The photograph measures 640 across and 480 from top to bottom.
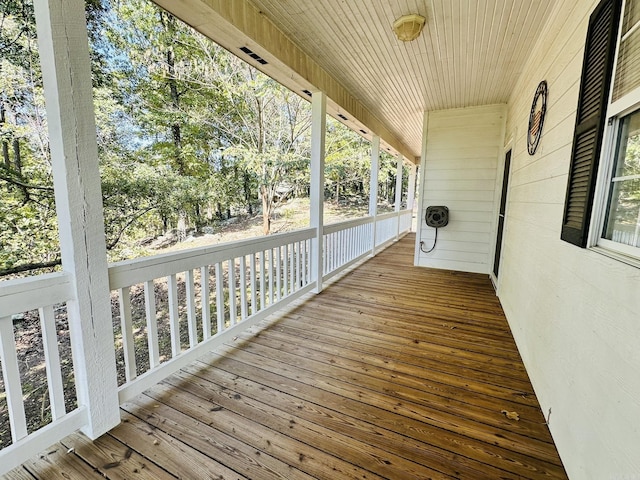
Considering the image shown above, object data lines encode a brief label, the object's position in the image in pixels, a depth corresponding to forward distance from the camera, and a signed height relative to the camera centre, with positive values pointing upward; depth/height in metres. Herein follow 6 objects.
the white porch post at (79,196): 1.21 +0.01
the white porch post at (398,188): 7.50 +0.40
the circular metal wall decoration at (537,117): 2.26 +0.75
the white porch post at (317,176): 3.30 +0.31
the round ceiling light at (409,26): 2.21 +1.41
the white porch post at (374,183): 5.39 +0.39
